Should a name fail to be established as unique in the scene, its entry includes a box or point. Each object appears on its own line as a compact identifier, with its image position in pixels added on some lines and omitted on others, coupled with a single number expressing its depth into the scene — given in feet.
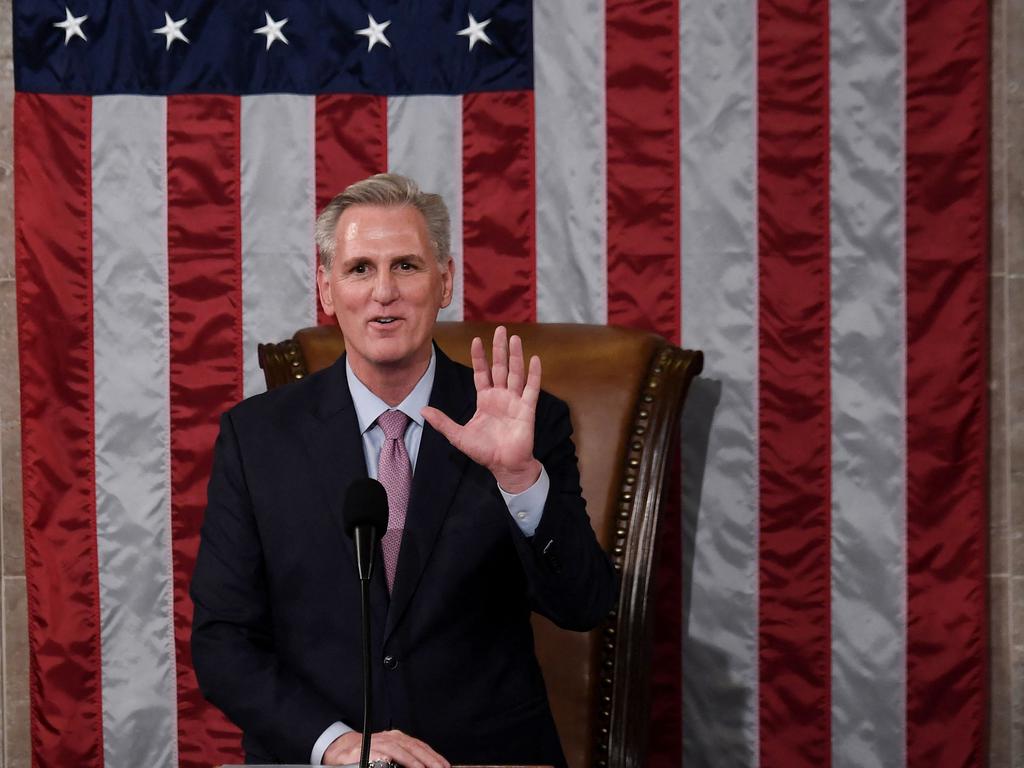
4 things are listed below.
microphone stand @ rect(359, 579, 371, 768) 39.82
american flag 43.62
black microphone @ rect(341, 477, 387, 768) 39.96
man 41.32
